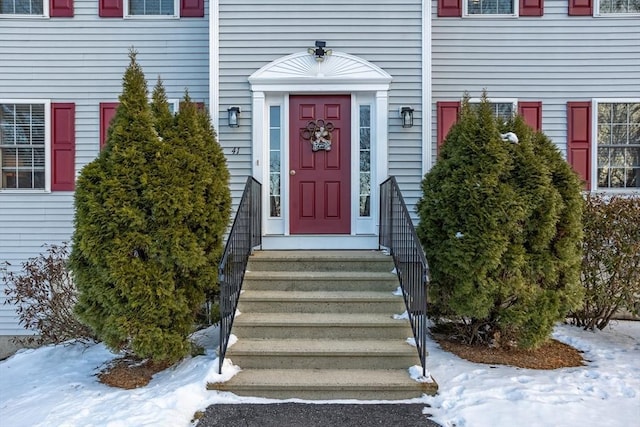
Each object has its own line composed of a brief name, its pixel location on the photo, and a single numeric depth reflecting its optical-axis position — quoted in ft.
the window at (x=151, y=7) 20.47
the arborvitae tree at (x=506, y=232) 13.52
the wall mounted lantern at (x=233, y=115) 18.16
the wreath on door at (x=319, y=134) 18.90
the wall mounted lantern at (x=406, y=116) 18.30
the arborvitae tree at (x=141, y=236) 12.73
